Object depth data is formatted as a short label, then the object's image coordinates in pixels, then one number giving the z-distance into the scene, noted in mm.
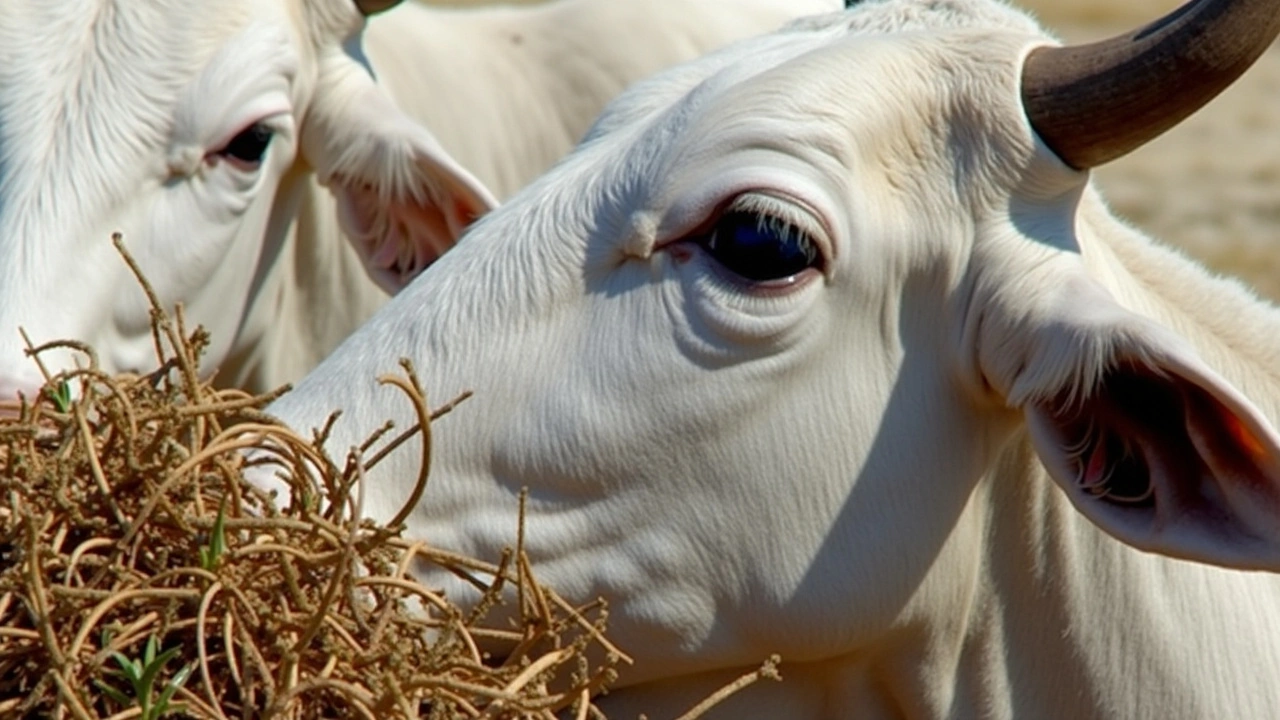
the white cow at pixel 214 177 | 9156
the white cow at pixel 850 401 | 6254
